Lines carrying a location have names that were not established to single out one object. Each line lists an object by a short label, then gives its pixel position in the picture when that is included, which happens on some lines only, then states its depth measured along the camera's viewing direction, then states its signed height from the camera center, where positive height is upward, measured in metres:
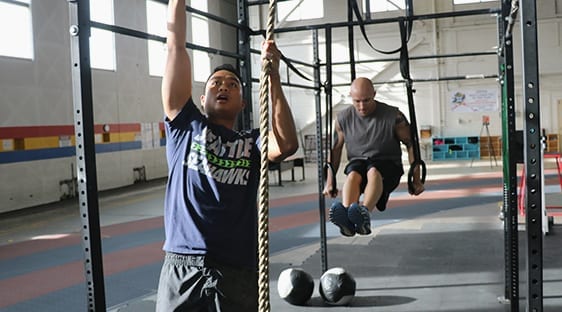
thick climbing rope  1.32 -0.13
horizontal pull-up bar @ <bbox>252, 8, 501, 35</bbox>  3.38 +0.72
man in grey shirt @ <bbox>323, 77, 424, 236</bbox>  3.64 -0.08
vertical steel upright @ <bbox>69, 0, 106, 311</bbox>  2.03 +0.00
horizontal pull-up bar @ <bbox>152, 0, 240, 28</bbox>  2.83 +0.68
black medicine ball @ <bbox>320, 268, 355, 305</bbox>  3.91 -1.02
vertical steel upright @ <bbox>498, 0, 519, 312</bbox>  3.21 -0.14
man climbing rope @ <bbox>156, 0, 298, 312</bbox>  1.80 -0.16
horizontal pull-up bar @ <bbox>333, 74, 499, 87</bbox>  4.48 +0.46
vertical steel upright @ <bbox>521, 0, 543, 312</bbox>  1.72 -0.08
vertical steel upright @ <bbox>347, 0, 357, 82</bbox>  3.34 +0.58
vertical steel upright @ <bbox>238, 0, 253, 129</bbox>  3.34 +0.51
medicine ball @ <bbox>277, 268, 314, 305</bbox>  3.98 -1.03
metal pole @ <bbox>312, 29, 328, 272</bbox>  4.45 -0.05
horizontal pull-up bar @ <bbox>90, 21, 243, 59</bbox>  2.18 +0.48
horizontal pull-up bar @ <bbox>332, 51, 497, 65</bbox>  4.41 +0.64
